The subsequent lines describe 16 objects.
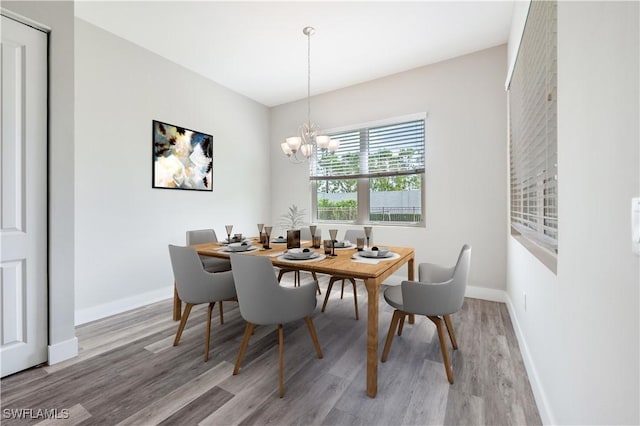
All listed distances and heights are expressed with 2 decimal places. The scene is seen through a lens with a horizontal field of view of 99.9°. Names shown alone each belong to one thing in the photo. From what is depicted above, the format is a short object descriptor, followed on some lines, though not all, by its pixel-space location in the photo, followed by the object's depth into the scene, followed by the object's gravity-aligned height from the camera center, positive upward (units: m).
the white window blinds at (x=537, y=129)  1.42 +0.54
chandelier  2.82 +0.75
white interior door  1.77 +0.10
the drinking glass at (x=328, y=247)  2.21 -0.29
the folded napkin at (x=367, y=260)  1.88 -0.35
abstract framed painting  3.26 +0.71
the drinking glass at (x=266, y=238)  2.52 -0.24
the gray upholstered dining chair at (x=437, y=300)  1.69 -0.56
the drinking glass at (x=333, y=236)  2.23 -0.20
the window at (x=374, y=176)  3.69 +0.54
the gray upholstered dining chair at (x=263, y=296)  1.58 -0.51
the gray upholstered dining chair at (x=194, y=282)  1.96 -0.53
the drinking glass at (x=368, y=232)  2.41 -0.18
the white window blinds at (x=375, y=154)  3.67 +0.87
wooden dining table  1.59 -0.36
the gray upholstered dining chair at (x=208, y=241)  2.83 -0.33
